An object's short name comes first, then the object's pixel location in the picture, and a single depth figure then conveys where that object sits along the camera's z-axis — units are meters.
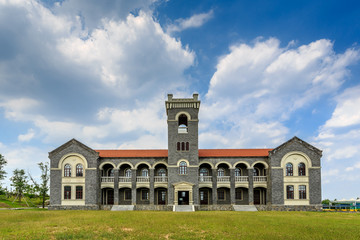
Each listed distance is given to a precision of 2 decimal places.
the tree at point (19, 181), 50.51
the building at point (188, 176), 37.69
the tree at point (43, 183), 46.53
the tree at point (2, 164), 56.90
